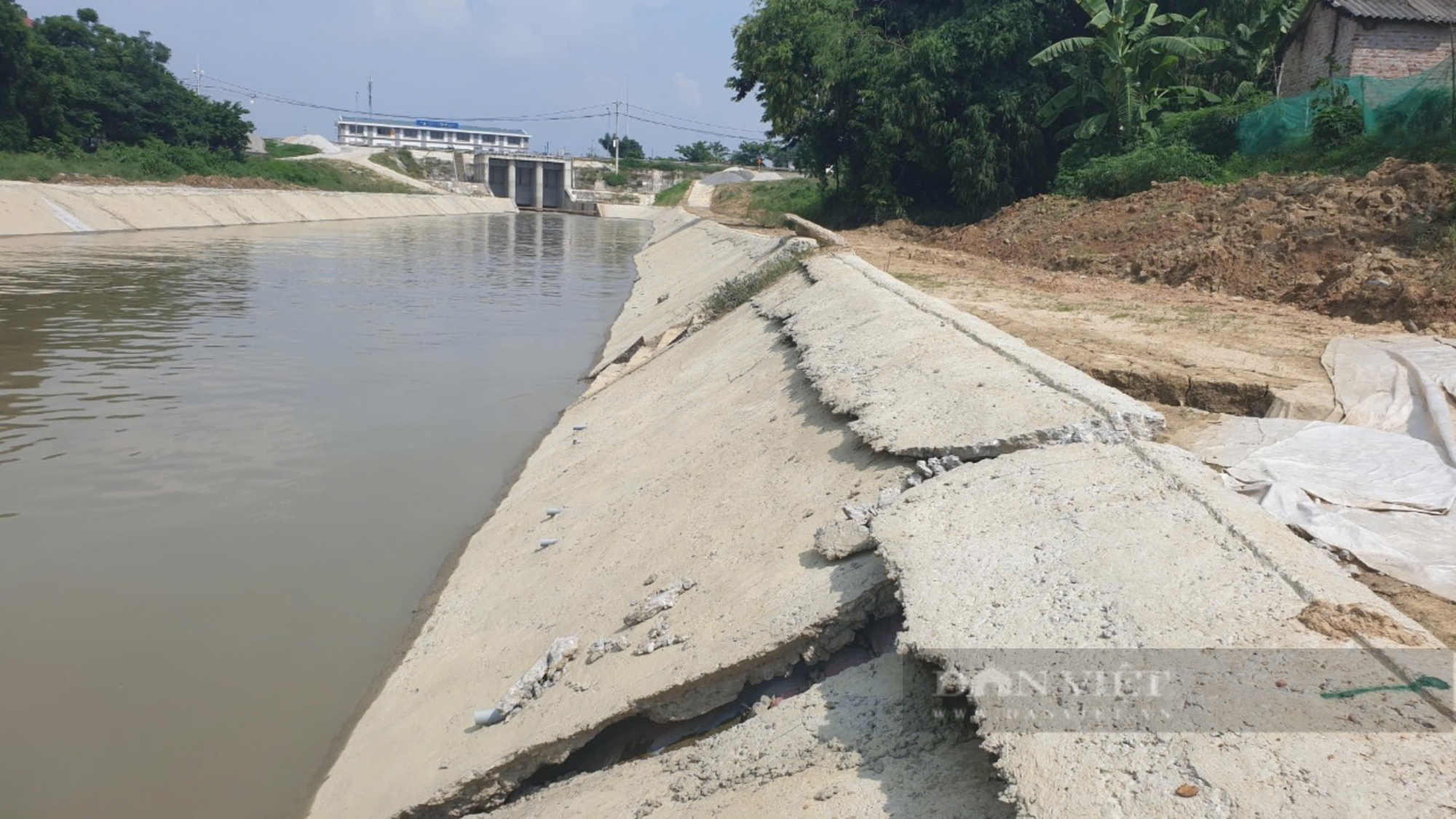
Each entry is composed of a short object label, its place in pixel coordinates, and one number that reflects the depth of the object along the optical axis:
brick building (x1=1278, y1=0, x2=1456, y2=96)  19.19
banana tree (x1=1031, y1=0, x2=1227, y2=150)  20.91
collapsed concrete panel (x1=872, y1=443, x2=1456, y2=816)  2.45
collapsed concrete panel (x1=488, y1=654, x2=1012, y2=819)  3.00
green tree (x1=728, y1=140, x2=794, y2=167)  98.19
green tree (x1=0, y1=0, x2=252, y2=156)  43.12
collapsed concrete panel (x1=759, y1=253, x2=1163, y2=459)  4.74
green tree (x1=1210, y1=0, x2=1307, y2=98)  22.06
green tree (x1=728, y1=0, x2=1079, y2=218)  24.72
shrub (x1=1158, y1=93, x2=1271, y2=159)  19.33
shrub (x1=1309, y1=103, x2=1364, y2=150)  16.23
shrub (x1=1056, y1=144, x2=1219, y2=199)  18.12
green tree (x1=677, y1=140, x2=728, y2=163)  103.00
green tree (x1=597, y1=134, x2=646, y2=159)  117.94
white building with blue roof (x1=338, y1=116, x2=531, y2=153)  125.69
